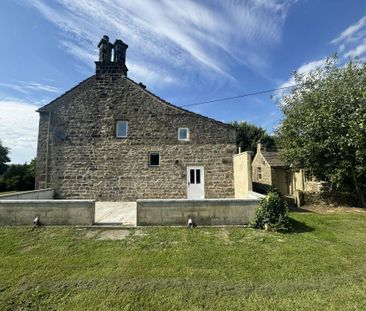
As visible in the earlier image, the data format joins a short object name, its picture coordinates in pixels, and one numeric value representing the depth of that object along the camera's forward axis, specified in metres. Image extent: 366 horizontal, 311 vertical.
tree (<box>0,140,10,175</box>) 31.31
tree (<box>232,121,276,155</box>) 33.66
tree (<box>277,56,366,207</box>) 10.41
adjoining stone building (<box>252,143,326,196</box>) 19.06
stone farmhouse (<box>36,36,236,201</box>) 12.80
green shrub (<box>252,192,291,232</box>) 6.95
